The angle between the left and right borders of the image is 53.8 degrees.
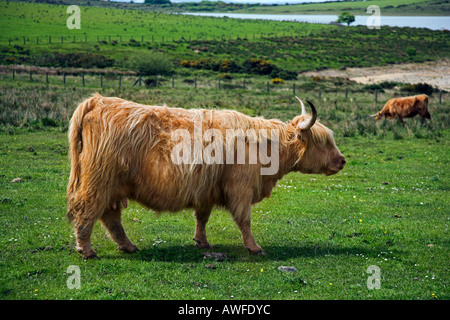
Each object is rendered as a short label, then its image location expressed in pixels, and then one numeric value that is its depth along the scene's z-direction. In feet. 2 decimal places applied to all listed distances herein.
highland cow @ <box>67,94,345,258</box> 17.44
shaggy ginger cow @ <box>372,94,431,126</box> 70.54
